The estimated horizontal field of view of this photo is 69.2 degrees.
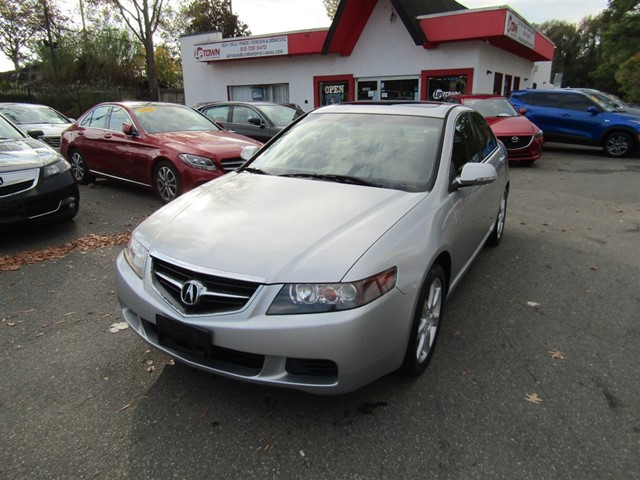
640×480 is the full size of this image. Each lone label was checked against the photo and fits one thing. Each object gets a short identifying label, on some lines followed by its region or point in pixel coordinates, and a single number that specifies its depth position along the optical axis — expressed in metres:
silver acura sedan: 2.18
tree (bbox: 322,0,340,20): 57.76
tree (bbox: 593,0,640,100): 34.81
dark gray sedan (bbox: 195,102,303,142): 10.16
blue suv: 12.30
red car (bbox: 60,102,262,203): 6.54
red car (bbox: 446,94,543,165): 10.82
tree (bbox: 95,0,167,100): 27.45
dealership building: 15.09
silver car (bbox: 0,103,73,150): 10.65
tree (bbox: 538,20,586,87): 61.66
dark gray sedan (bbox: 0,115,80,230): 4.93
